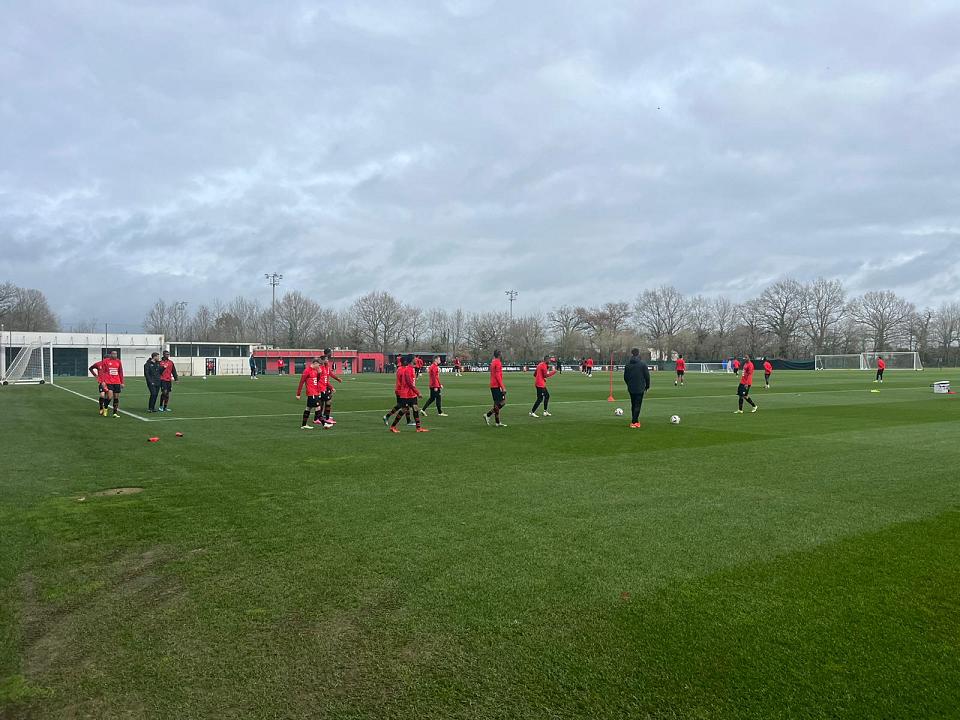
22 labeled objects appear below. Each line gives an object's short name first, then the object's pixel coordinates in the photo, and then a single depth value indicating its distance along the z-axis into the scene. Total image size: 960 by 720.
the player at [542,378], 17.75
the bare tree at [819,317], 100.69
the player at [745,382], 19.91
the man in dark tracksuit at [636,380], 15.47
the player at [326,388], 15.77
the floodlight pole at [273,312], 99.02
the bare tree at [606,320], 109.06
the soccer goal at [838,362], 77.94
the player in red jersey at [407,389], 14.61
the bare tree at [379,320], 109.50
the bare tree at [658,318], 110.12
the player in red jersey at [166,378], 19.98
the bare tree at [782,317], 101.88
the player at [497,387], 16.31
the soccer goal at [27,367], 44.78
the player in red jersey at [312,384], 15.37
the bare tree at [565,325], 108.47
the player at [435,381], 18.16
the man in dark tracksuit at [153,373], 20.84
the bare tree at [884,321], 99.75
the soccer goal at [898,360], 75.06
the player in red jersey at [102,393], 18.72
